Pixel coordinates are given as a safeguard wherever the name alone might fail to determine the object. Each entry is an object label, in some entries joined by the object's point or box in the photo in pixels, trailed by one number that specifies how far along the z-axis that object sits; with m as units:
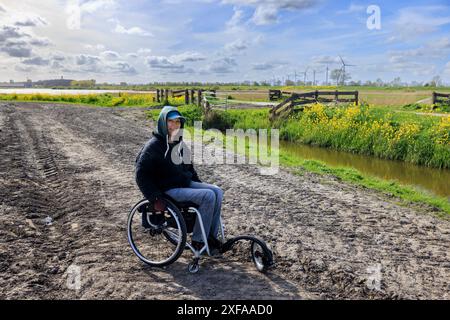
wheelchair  4.52
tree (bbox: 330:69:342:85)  79.12
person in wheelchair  4.53
